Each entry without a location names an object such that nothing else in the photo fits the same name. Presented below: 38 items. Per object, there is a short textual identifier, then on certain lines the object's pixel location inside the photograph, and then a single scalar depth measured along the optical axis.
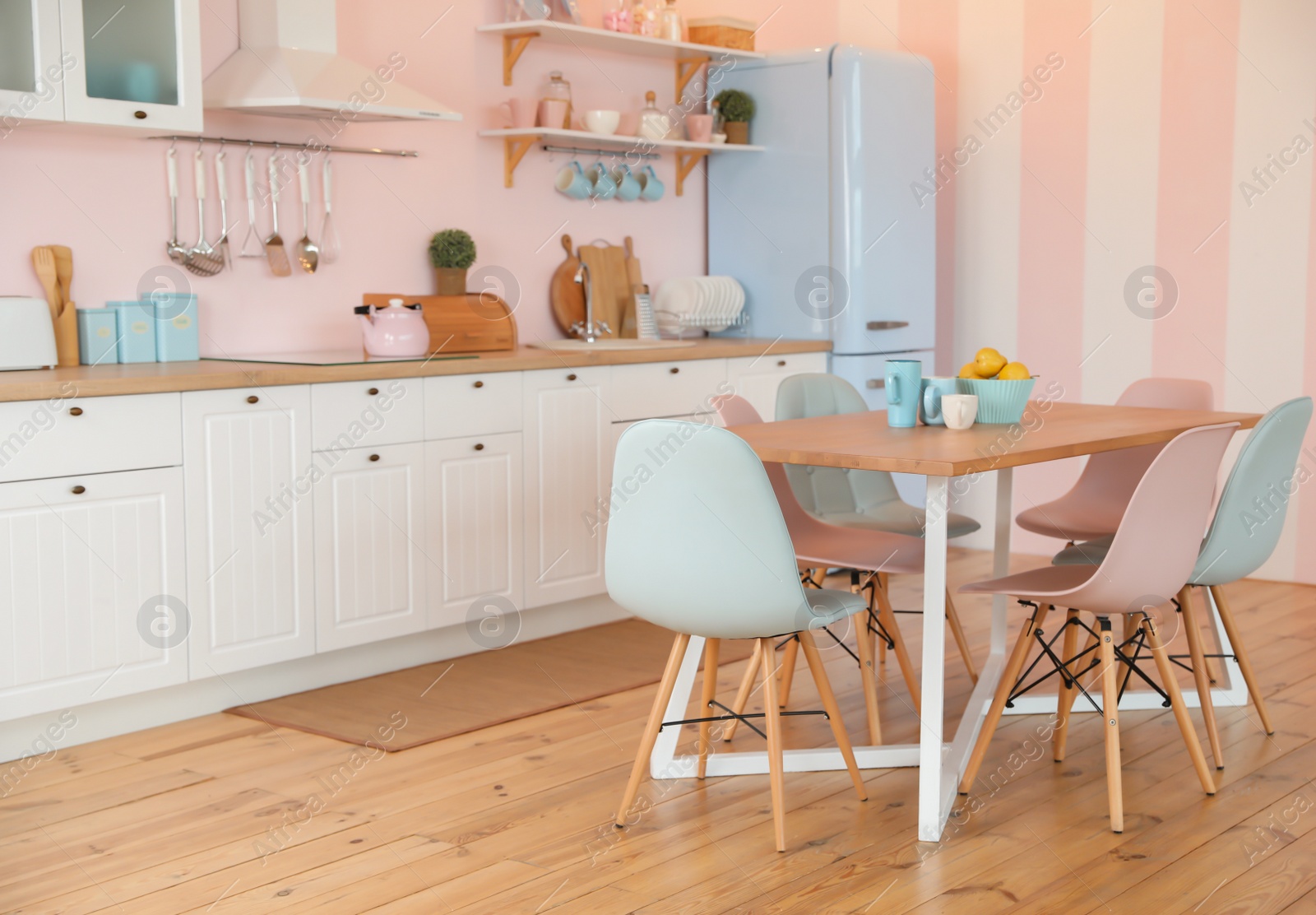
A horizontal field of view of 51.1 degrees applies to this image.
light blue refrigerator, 5.11
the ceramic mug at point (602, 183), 4.95
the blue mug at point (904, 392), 3.06
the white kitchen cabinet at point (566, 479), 4.12
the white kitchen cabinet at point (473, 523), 3.87
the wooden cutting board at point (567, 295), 4.88
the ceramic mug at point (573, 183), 4.83
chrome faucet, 4.84
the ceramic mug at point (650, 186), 5.16
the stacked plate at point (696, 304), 5.20
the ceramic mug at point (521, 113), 4.57
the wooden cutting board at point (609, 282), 5.00
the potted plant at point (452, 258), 4.41
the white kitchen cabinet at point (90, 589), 3.03
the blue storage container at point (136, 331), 3.58
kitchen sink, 4.57
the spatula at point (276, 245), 4.00
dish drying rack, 5.19
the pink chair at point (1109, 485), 3.68
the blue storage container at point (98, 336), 3.53
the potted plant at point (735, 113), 5.29
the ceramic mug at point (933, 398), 3.11
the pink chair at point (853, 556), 3.15
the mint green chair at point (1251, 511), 2.96
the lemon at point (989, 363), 3.18
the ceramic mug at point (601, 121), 4.77
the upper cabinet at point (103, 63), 3.22
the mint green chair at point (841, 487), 3.62
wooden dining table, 2.57
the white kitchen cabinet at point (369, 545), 3.62
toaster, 3.29
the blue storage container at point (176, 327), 3.66
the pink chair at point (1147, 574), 2.66
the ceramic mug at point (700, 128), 5.17
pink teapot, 3.93
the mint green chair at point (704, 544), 2.40
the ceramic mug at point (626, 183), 5.07
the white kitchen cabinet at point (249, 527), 3.34
